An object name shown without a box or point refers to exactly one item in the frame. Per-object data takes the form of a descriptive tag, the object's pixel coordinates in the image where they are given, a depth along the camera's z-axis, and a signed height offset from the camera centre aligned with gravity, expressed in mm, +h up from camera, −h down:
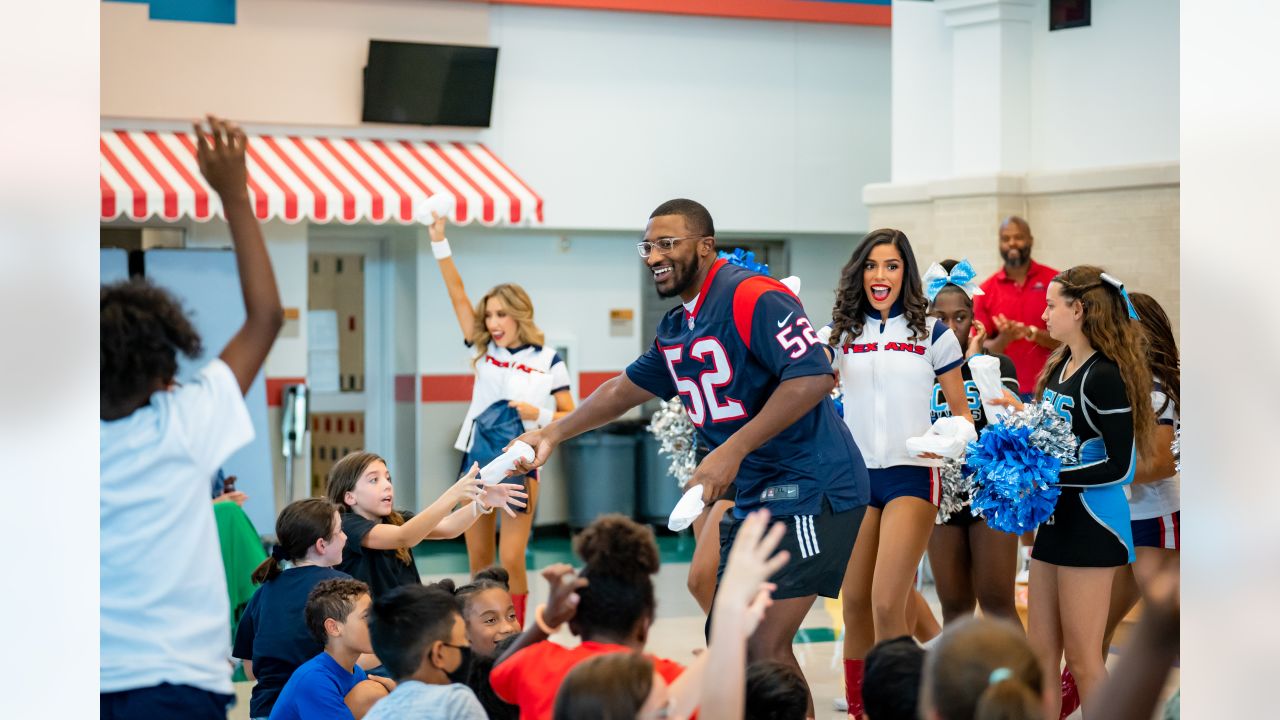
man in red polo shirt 9281 +315
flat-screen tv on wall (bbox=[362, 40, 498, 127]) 11461 +2105
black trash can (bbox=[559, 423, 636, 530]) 11836 -1061
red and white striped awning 10188 +1228
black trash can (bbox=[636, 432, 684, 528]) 12000 -1156
